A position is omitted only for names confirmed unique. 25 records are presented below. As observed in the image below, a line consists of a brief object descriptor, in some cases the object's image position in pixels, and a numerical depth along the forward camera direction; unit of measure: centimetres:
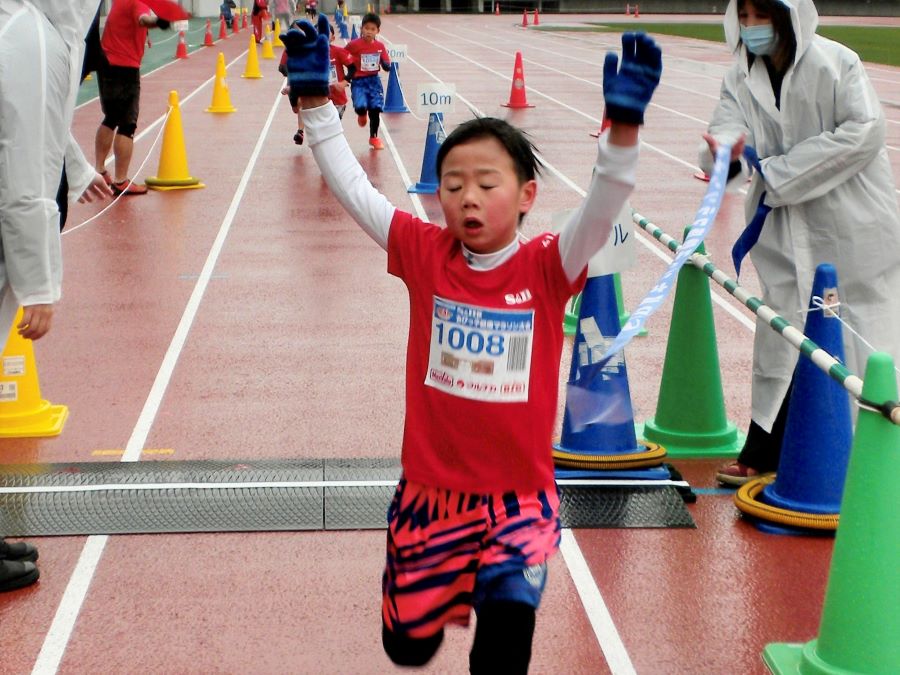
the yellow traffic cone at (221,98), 2530
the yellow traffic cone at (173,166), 1617
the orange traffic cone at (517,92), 2620
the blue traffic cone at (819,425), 564
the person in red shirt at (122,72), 1430
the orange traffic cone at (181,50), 3919
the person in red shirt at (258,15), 4772
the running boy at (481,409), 357
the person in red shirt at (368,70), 1919
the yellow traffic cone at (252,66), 3350
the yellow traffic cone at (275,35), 4970
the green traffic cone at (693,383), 699
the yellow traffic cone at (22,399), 732
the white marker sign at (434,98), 1623
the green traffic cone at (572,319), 955
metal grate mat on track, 599
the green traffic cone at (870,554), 426
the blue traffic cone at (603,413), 653
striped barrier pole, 427
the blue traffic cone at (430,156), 1627
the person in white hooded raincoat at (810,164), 577
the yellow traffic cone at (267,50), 4138
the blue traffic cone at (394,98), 2553
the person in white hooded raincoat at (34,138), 448
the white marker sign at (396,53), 2300
